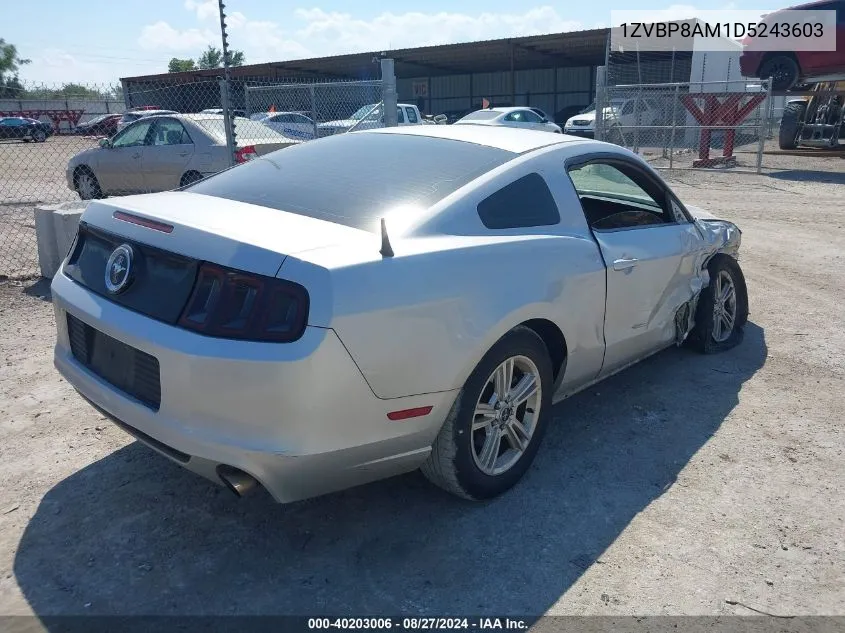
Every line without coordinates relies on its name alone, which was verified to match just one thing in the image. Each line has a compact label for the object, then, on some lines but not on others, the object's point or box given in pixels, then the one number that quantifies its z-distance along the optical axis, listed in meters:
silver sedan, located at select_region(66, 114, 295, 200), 10.41
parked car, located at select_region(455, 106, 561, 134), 19.72
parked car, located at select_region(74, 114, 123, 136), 26.81
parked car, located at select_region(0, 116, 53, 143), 28.73
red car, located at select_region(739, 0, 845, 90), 15.63
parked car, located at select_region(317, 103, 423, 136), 11.85
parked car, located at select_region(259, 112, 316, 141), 12.76
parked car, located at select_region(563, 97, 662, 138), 22.09
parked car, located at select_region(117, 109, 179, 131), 26.51
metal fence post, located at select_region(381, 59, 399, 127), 8.63
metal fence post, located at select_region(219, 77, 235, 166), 8.10
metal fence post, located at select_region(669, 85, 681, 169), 15.71
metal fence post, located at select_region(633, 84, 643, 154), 17.10
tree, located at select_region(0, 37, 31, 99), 81.22
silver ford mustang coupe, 2.39
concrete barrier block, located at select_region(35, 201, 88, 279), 6.21
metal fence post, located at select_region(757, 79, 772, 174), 15.46
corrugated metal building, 34.66
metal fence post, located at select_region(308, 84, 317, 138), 10.18
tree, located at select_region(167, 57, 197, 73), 93.88
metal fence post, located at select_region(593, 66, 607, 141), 16.11
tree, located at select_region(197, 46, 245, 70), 88.05
